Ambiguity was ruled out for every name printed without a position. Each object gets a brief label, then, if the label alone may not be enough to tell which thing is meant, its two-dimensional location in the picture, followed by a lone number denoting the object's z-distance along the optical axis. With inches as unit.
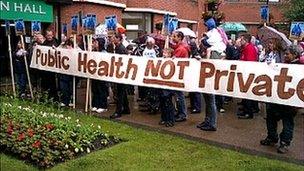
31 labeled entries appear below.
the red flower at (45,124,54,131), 278.3
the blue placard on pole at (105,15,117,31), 396.8
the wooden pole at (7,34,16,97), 447.1
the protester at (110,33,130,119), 383.6
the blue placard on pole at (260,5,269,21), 469.2
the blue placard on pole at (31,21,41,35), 473.6
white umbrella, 485.1
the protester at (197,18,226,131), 336.8
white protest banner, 293.4
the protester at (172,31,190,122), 352.8
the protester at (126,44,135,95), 476.9
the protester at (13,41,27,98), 457.1
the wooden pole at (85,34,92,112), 398.8
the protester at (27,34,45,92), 453.4
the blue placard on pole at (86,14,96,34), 391.5
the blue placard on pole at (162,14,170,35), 404.5
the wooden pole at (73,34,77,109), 414.3
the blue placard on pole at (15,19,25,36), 443.2
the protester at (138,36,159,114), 383.2
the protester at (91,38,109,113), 407.2
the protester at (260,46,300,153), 286.2
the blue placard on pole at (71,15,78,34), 414.6
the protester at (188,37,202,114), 408.4
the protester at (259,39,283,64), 332.9
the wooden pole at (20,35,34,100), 446.2
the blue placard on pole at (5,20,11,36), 447.3
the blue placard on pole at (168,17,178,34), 406.3
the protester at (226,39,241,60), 471.2
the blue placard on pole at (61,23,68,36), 599.6
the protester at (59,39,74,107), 422.9
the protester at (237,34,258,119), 392.2
